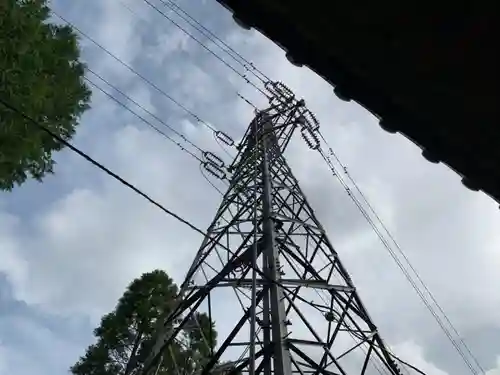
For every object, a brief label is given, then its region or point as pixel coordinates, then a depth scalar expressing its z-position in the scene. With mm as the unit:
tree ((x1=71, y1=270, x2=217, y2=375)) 14359
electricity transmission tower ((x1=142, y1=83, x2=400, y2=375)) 5484
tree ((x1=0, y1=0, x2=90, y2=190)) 4809
